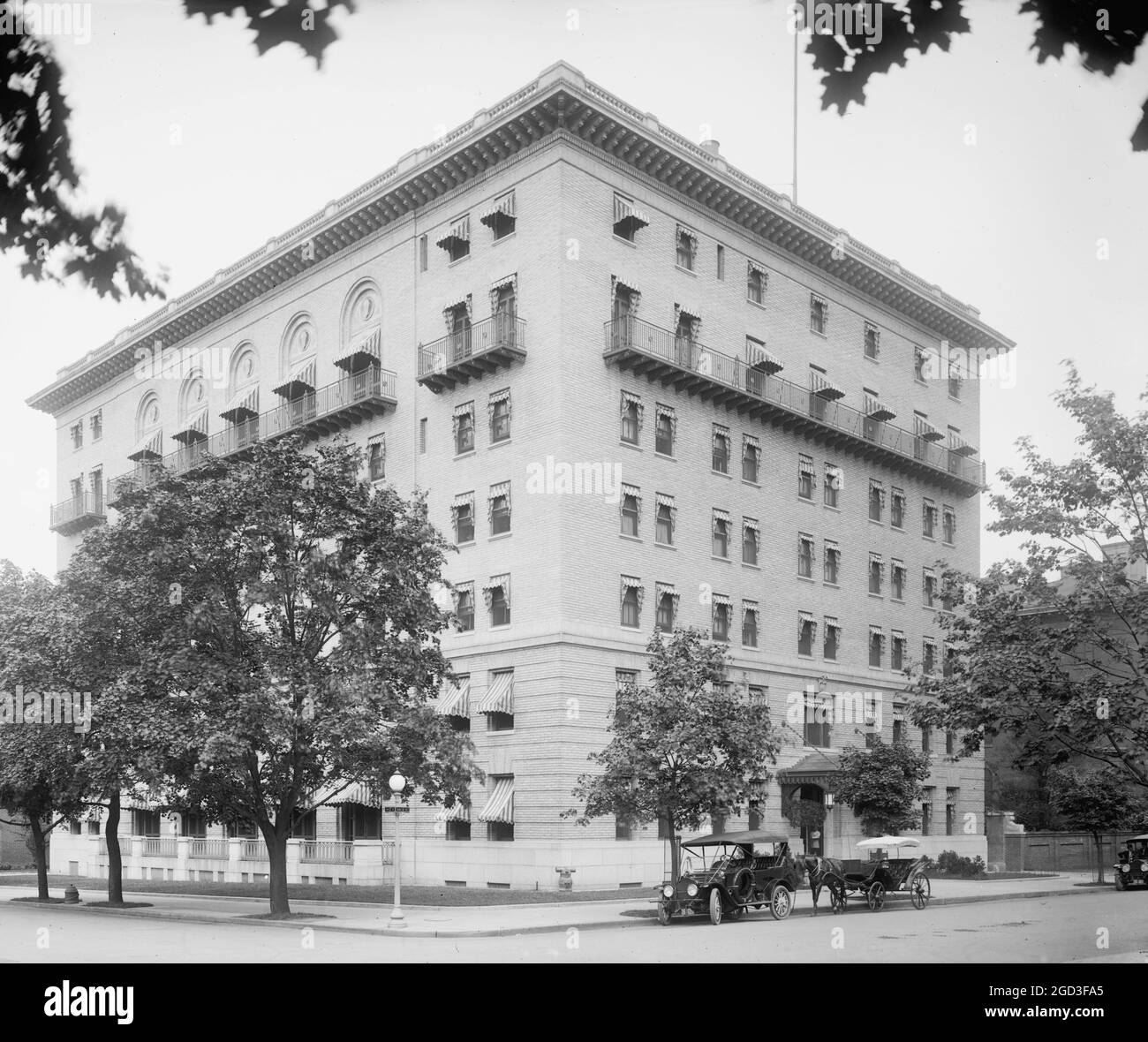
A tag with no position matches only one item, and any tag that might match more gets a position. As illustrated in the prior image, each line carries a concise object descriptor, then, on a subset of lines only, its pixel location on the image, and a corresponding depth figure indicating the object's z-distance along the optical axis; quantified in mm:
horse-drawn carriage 32969
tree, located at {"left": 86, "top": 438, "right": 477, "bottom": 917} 30594
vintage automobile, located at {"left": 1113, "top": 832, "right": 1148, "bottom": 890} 46562
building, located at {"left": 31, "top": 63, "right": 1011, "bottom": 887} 42500
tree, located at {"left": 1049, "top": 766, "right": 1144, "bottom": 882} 51375
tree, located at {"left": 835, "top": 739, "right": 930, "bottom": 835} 47062
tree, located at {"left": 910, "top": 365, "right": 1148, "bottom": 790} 29422
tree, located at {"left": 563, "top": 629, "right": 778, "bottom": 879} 33688
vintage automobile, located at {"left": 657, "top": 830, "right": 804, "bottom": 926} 29703
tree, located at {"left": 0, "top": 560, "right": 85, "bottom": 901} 35750
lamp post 28022
